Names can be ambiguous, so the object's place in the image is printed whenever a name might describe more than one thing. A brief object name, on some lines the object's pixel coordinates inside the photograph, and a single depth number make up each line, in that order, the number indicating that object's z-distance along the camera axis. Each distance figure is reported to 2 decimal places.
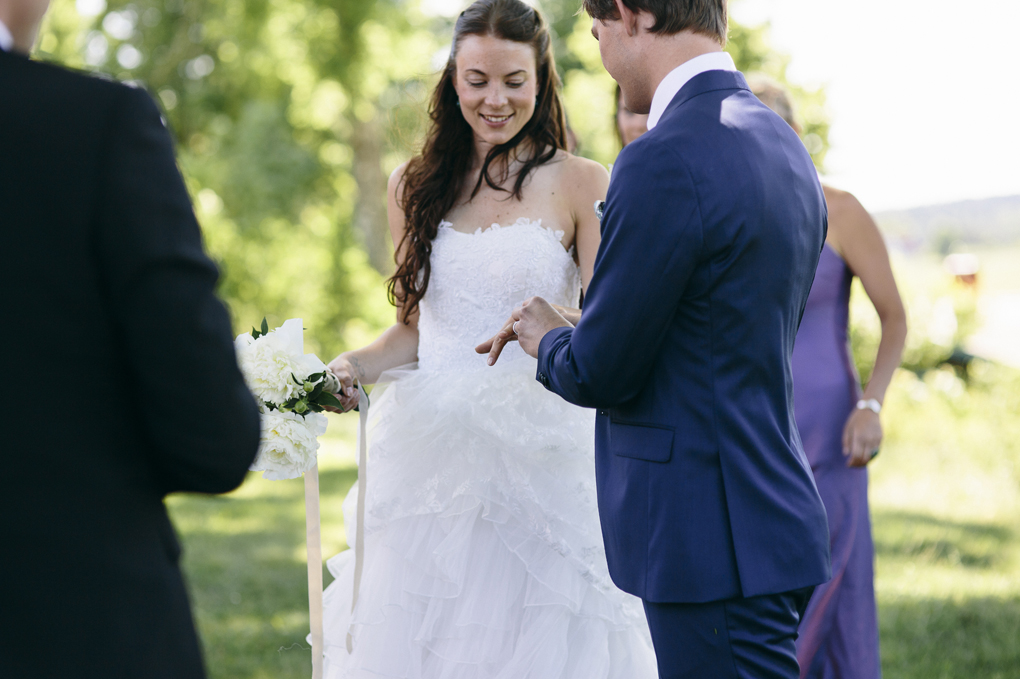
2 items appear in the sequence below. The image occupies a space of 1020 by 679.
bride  2.67
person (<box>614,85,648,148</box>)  3.78
